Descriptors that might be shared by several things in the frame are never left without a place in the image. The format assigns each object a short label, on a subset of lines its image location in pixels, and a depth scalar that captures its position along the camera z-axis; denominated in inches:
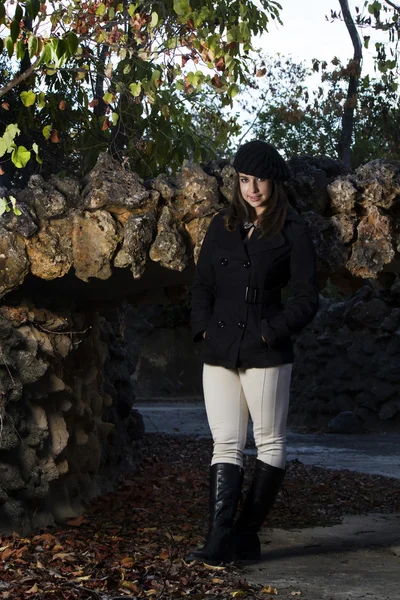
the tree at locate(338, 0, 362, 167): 519.5
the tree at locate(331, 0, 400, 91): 374.6
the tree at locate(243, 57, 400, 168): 501.7
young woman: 156.7
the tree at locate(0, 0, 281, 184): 294.5
